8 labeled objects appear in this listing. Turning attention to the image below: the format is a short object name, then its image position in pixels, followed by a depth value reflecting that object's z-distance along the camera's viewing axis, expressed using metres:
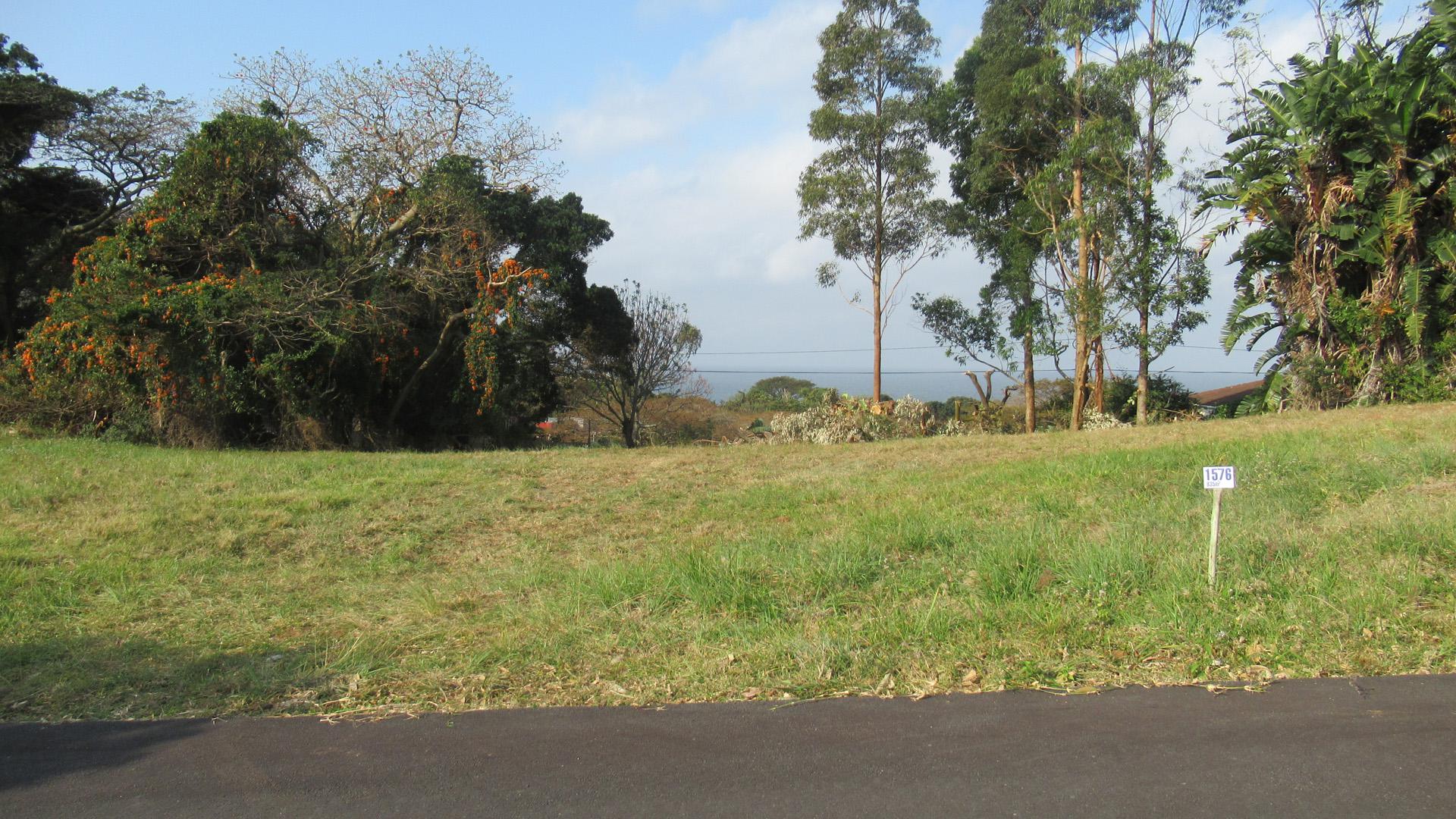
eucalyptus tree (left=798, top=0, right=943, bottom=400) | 22.47
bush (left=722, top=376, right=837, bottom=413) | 40.38
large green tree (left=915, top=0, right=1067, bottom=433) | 21.27
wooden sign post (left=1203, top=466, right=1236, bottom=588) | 5.70
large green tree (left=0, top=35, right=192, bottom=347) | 20.22
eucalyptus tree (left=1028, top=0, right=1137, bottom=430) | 19.02
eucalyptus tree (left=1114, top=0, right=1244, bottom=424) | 19.47
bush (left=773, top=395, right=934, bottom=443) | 18.81
